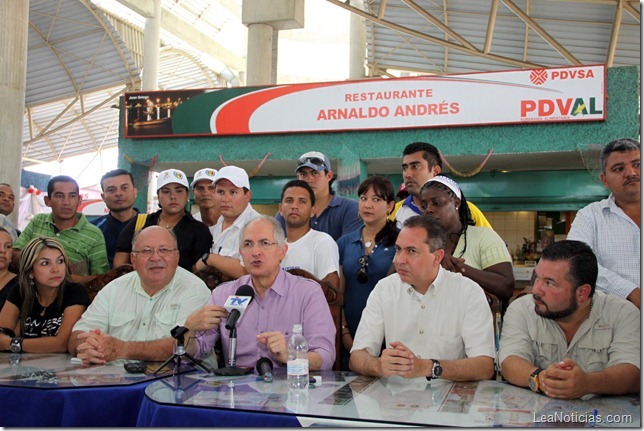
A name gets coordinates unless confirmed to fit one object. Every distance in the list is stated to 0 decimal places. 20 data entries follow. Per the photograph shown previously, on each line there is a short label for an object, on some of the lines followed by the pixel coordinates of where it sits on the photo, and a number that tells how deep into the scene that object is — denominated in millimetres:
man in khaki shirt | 2600
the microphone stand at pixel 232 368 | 2723
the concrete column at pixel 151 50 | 18266
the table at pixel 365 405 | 2041
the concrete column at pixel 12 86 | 8672
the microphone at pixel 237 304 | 2707
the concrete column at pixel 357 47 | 16844
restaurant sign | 7422
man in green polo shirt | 4621
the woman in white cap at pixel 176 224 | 4195
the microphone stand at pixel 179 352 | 2793
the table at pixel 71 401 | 2383
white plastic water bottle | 2509
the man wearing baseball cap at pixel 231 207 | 4145
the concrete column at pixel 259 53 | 12078
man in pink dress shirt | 3088
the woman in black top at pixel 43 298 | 3631
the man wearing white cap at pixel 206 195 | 4715
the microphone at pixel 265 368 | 2648
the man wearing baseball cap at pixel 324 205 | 4371
